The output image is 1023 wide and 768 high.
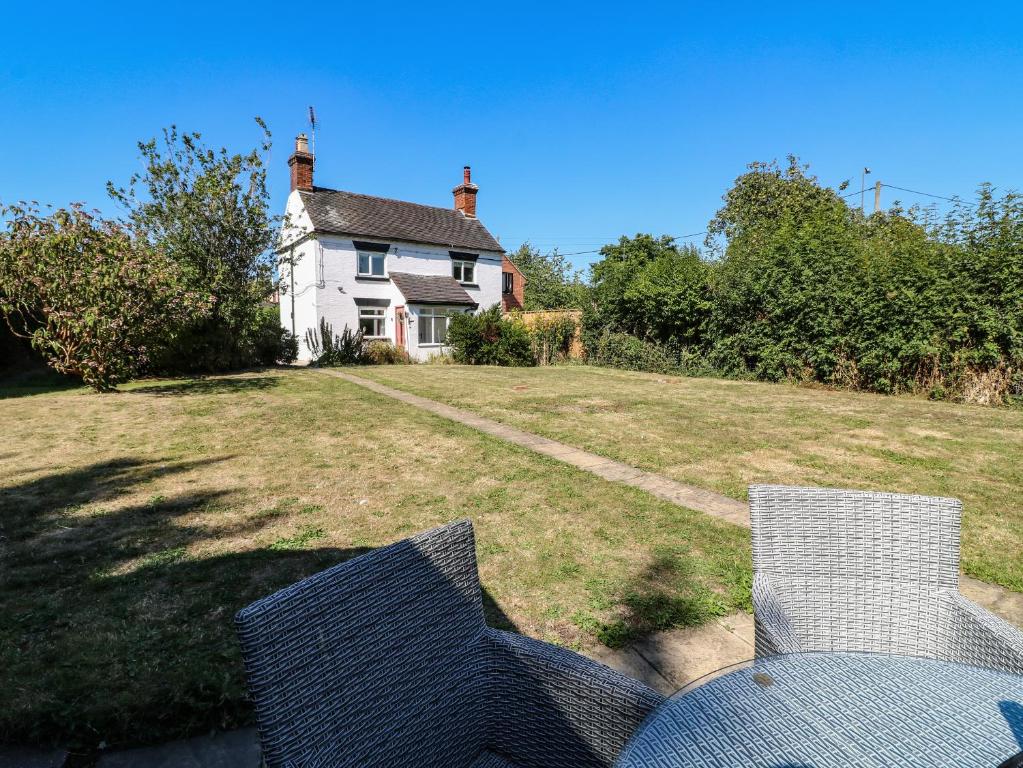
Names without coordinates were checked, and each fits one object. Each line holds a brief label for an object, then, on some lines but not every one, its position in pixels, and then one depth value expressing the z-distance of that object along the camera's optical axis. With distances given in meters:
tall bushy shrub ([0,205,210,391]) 9.32
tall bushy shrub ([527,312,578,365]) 20.38
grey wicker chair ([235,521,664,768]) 1.10
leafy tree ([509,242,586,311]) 40.63
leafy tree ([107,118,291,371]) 14.84
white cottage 20.48
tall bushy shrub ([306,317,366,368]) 19.09
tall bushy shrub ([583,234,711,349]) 15.60
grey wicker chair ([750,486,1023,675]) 1.78
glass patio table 1.00
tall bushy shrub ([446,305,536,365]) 19.91
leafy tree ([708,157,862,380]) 11.90
